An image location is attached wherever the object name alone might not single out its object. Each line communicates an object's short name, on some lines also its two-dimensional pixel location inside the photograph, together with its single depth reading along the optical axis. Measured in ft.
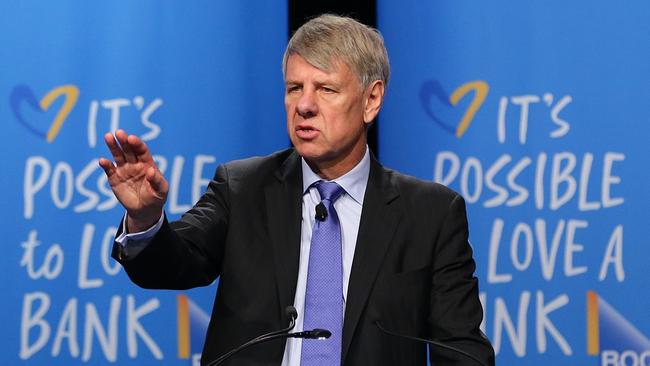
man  22.25
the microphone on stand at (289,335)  21.55
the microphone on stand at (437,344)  21.90
